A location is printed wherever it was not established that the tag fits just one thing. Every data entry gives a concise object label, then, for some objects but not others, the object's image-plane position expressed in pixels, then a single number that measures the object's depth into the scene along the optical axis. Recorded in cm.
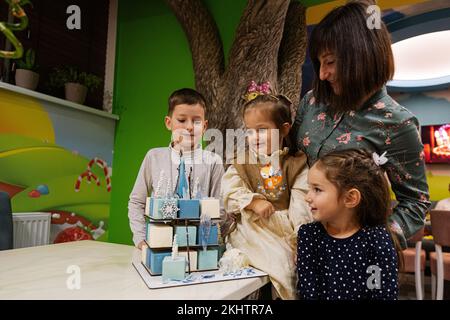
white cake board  76
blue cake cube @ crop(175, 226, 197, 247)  86
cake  82
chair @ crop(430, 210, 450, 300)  258
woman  91
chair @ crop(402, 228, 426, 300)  275
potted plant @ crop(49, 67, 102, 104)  254
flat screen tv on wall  461
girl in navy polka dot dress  82
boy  123
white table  70
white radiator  216
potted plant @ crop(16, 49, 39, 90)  226
